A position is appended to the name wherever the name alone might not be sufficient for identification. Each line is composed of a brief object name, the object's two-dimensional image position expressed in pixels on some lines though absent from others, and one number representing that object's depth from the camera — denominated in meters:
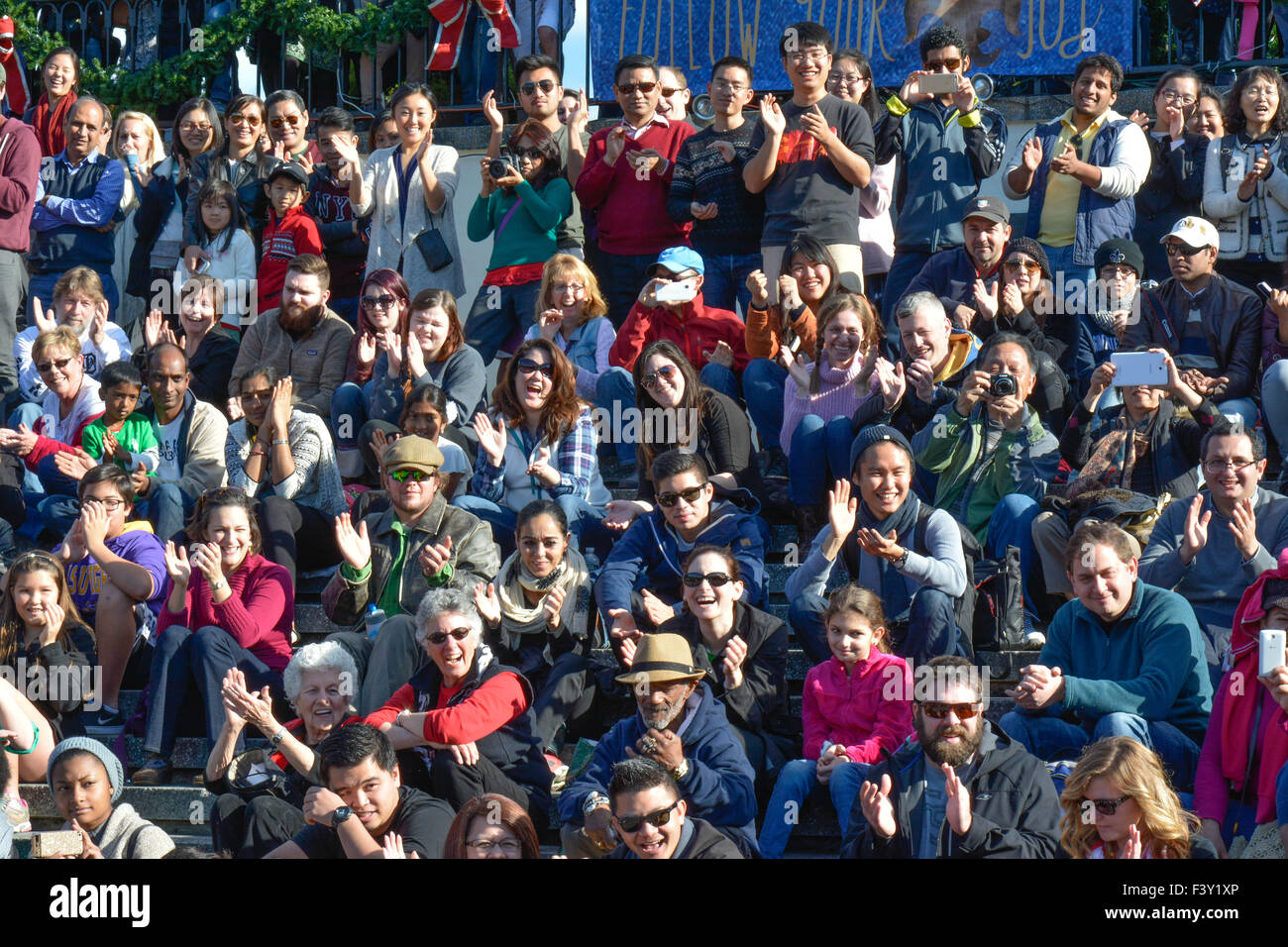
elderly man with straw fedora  14.39
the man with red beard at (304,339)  20.73
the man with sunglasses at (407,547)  17.09
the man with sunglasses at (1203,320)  18.25
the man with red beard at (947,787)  13.34
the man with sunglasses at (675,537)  16.66
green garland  26.28
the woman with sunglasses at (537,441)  18.30
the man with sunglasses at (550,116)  21.62
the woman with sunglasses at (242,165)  22.89
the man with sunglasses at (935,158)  20.58
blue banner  23.77
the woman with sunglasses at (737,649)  15.34
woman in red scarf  25.28
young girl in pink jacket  14.41
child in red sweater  22.41
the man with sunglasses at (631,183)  21.11
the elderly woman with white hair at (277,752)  14.84
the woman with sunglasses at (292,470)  18.50
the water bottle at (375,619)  16.94
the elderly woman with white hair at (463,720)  14.98
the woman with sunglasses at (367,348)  19.92
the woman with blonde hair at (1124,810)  12.52
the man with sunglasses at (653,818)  13.45
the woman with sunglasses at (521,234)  21.41
